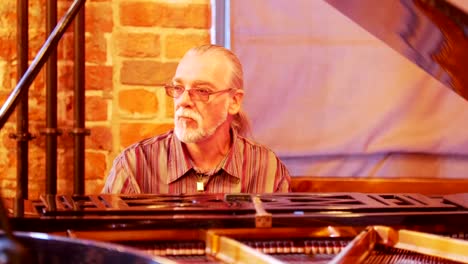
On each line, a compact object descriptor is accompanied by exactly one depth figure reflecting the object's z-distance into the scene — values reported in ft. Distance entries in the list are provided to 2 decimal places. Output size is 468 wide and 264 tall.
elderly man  11.90
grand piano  9.12
